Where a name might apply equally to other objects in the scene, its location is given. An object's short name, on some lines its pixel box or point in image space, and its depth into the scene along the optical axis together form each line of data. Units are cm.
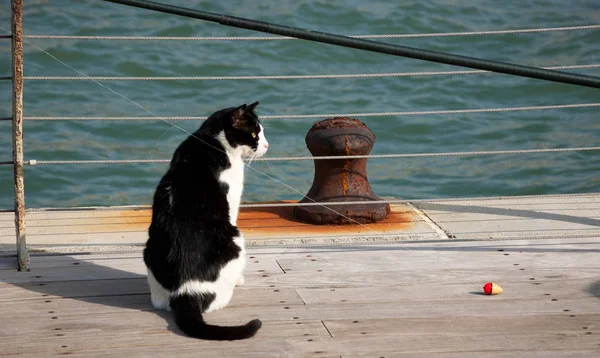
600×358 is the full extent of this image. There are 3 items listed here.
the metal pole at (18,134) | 579
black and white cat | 513
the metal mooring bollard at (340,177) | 787
